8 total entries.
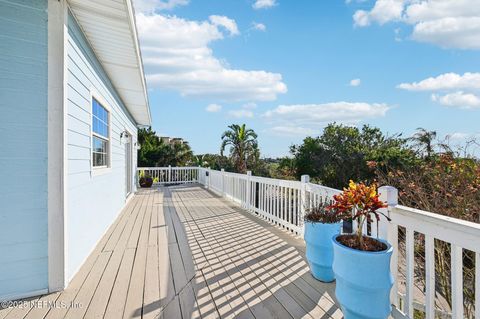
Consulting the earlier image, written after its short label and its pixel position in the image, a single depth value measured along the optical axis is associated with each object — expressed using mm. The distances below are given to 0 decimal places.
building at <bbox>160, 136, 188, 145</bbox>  21078
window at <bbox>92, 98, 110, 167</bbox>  4086
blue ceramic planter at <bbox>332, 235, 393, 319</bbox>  1711
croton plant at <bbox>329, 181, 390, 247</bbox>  1897
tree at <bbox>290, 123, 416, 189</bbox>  13859
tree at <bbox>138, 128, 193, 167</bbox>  18625
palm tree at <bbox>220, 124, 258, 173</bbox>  15680
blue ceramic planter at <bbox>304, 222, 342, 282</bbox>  2551
